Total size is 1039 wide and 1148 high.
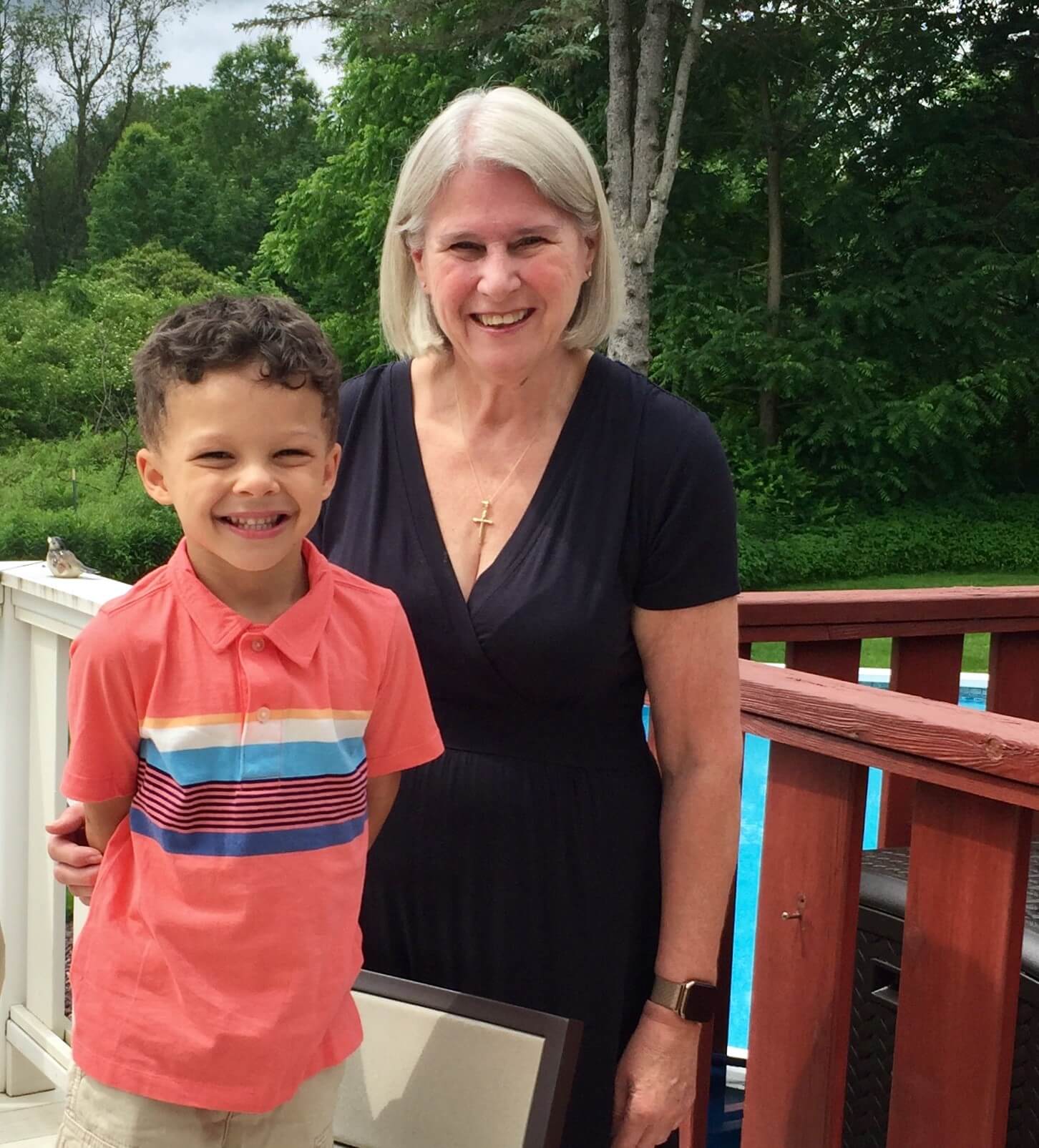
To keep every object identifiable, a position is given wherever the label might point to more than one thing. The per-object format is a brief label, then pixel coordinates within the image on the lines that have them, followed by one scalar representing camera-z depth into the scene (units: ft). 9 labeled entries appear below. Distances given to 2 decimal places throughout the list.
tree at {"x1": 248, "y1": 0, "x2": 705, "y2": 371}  50.24
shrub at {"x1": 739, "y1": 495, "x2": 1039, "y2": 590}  49.85
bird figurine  6.85
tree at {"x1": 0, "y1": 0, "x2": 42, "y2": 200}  97.25
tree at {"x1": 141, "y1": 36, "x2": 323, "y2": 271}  103.96
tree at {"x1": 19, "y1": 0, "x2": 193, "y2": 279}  99.60
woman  4.75
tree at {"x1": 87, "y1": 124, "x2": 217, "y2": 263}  98.12
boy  3.70
